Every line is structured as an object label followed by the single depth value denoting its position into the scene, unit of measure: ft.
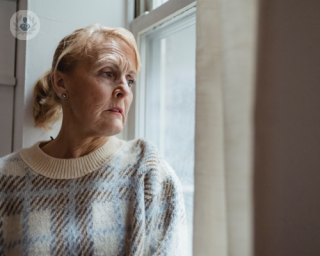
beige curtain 1.95
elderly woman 3.16
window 4.34
